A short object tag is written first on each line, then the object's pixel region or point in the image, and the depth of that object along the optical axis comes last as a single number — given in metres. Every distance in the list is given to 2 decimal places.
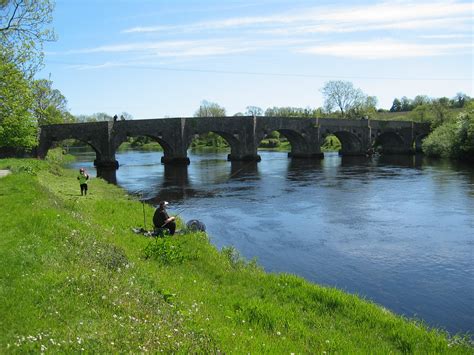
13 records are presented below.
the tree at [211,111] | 150.88
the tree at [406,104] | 174.43
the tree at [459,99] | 141.50
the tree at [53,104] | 76.69
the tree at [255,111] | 159.32
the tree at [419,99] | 156.29
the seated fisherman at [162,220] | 17.14
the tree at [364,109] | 123.03
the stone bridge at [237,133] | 60.88
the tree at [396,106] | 181.00
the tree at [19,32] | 25.46
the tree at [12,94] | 24.95
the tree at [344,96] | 129.75
